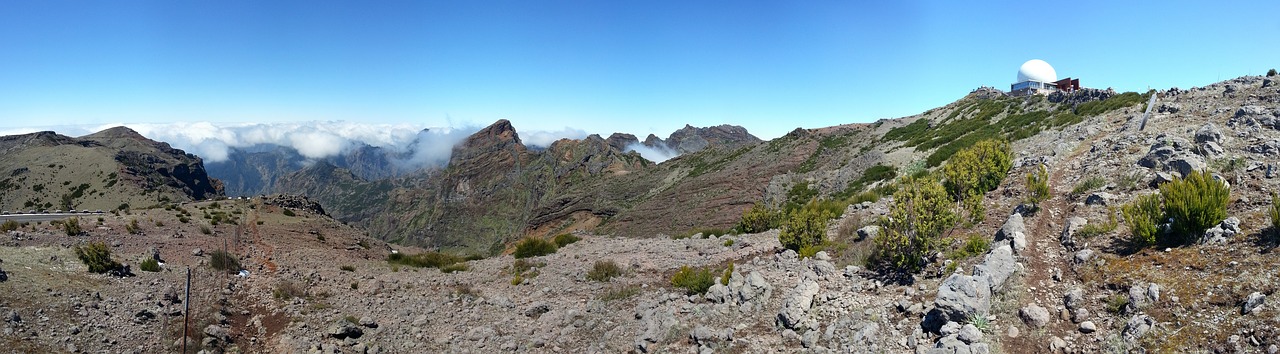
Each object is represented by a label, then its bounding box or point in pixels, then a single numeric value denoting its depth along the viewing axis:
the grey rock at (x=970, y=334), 8.55
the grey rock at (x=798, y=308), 10.88
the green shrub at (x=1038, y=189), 14.40
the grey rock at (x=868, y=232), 16.14
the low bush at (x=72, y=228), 21.50
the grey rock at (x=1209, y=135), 15.00
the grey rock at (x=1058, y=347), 8.06
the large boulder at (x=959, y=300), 9.12
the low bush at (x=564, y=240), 29.91
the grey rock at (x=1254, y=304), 7.10
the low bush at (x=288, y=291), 16.64
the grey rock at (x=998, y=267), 9.92
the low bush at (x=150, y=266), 17.35
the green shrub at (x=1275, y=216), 8.75
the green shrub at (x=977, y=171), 17.98
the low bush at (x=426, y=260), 25.50
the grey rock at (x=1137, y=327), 7.70
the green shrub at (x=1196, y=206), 9.73
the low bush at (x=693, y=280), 14.10
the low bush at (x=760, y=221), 24.72
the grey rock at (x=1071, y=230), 11.28
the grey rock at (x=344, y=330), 13.49
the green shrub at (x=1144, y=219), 10.12
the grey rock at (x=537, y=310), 14.79
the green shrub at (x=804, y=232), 17.15
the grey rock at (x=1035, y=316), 8.67
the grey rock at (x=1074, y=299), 8.89
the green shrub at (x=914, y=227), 12.11
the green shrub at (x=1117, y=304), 8.43
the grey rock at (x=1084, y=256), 10.27
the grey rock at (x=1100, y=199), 13.16
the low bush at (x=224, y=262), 18.89
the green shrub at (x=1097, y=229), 11.30
